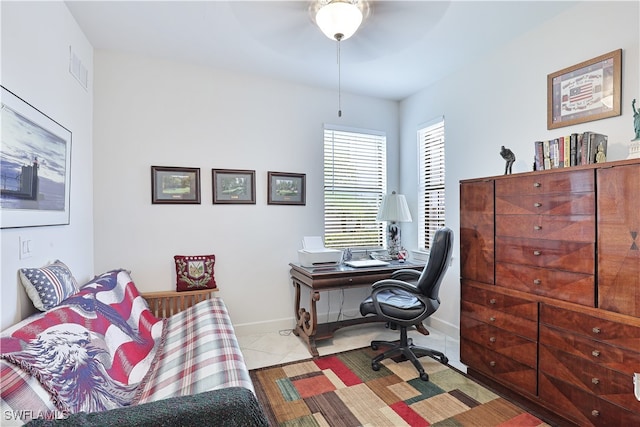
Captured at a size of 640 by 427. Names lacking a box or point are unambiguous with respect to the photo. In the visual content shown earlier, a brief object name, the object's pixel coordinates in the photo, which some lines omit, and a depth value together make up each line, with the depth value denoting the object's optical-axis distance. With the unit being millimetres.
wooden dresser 1594
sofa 923
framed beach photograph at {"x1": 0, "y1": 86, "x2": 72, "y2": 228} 1419
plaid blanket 1400
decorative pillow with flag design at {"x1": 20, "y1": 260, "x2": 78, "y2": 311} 1530
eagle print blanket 1046
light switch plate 1542
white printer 3133
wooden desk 2867
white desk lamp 3434
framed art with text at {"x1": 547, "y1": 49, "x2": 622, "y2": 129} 2018
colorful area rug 1927
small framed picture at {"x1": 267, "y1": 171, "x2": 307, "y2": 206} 3367
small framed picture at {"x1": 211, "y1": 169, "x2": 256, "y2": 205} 3146
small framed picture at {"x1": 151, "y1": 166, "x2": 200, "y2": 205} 2939
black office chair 2361
